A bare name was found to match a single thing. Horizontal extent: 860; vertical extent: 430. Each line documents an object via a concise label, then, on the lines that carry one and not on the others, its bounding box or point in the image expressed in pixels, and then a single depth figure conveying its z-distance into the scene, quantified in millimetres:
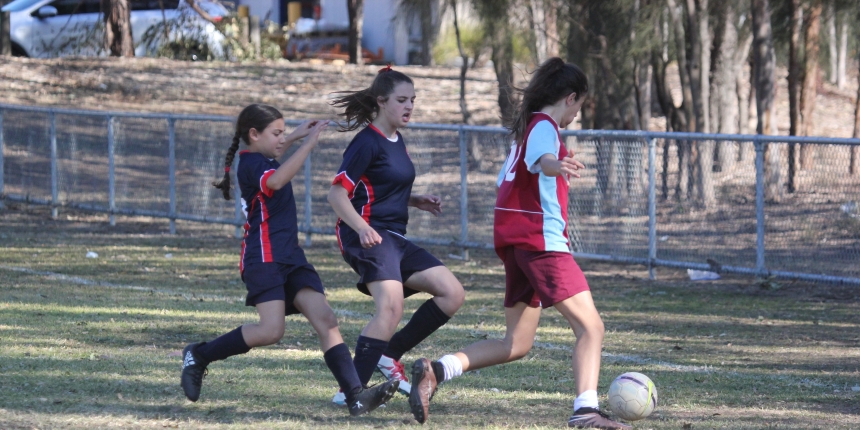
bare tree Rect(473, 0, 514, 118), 28984
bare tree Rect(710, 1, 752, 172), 30422
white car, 49156
